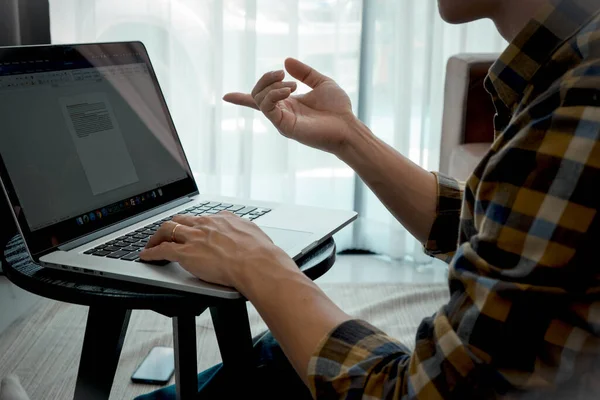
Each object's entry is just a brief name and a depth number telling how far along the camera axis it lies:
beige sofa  1.99
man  0.52
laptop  0.85
